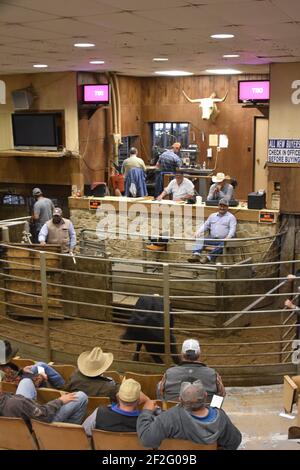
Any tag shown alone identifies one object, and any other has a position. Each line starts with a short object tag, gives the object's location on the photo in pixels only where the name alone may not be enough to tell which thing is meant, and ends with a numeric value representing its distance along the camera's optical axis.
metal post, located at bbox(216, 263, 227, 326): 7.80
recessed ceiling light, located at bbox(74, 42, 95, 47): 6.65
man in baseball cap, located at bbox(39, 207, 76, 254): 8.50
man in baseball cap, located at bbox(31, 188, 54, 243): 9.86
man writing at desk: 10.16
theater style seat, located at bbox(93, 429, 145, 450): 3.73
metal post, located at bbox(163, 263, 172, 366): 5.45
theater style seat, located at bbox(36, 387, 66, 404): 4.58
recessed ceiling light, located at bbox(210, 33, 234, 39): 5.99
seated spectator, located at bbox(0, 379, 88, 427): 4.15
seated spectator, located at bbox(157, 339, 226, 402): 4.47
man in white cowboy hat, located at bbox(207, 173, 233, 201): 9.81
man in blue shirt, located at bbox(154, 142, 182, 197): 12.22
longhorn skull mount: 13.29
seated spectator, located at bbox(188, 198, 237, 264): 8.69
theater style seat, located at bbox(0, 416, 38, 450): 4.02
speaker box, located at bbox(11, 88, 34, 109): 11.59
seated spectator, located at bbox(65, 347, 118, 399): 4.70
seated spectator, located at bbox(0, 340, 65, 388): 4.74
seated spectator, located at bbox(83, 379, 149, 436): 3.87
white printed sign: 9.41
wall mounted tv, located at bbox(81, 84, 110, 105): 11.17
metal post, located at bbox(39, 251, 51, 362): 5.88
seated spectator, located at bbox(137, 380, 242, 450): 3.64
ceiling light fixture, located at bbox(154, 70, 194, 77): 12.06
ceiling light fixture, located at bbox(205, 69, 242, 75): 11.81
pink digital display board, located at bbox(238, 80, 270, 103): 9.84
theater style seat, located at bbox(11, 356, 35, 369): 5.30
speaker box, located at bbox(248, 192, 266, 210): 9.55
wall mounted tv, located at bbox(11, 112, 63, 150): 11.41
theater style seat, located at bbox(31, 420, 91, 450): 3.85
